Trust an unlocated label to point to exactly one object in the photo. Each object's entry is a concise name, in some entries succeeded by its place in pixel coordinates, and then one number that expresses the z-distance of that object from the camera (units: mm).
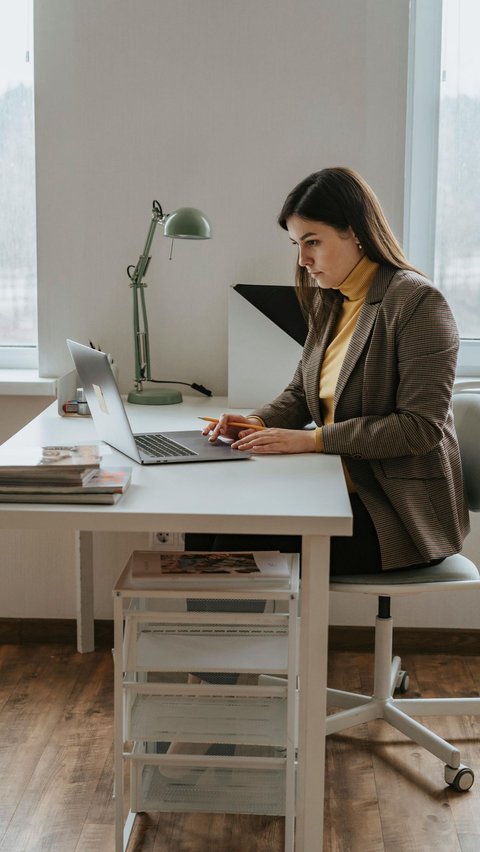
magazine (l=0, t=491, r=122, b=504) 1633
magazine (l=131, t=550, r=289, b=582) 1759
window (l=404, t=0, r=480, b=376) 2777
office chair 2002
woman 1988
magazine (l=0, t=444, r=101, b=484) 1642
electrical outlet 2752
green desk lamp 2473
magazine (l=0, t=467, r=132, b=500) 1632
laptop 1887
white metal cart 1740
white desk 1584
